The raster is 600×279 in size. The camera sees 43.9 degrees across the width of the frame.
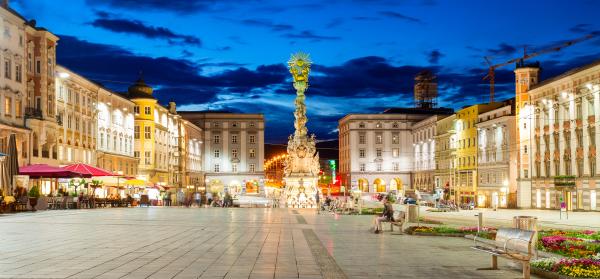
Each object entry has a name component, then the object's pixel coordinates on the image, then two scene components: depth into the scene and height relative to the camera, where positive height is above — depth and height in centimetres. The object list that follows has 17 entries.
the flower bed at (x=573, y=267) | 1459 -180
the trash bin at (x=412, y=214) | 3892 -180
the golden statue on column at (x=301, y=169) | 7669 +119
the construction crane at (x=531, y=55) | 11226 +2062
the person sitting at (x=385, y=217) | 2974 -150
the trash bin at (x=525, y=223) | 1664 -100
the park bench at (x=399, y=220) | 2972 -161
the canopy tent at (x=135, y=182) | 6816 -5
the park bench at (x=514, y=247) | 1509 -145
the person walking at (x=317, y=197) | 7059 -159
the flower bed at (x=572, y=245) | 1964 -189
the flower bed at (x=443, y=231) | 2800 -196
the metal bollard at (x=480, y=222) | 2666 -156
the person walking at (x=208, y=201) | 8298 -234
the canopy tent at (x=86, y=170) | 5044 +82
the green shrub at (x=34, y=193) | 4869 -71
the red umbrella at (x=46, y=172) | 4822 +66
